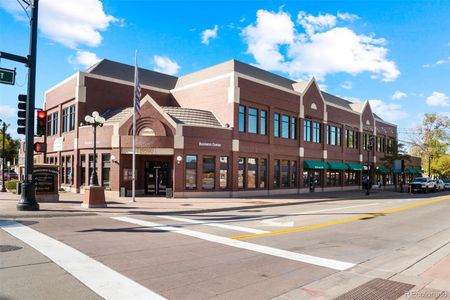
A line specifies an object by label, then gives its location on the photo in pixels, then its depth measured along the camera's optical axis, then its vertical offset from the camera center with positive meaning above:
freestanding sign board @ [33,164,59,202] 19.97 -0.85
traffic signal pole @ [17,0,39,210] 15.08 +1.67
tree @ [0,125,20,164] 61.35 +3.43
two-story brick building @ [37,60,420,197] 25.92 +2.94
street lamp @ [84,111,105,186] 17.92 +2.42
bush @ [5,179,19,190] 27.93 -1.43
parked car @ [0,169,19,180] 54.66 -1.34
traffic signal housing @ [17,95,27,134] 15.45 +2.34
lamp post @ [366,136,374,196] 48.81 +3.75
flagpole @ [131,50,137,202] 21.53 +2.32
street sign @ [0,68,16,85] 13.93 +3.64
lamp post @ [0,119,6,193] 29.53 -1.85
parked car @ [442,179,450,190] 55.88 -2.65
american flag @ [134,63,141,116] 21.11 +4.33
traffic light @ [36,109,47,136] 15.77 +2.05
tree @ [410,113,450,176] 76.88 +6.76
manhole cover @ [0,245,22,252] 7.97 -1.87
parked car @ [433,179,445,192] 46.86 -2.37
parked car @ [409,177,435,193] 42.19 -2.03
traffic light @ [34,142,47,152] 15.91 +0.93
